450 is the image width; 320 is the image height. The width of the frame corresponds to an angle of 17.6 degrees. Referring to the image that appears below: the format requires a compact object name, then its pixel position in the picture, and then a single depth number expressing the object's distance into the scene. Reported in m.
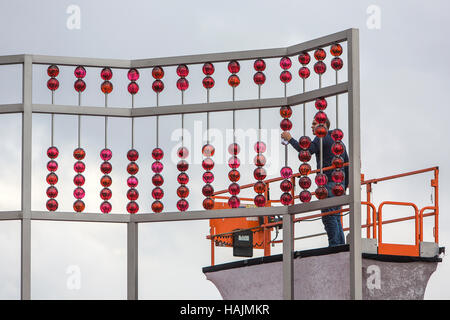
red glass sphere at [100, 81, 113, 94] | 19.50
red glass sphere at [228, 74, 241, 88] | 19.05
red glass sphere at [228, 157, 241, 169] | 18.91
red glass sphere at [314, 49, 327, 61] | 18.48
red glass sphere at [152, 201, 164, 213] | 19.34
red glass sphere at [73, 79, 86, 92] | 19.47
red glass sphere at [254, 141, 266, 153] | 18.80
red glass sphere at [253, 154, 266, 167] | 18.75
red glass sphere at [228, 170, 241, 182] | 18.86
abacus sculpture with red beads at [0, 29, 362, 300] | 17.86
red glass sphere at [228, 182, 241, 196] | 18.94
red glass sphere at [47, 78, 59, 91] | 19.39
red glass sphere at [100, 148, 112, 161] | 19.39
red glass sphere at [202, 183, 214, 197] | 19.00
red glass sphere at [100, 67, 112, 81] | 19.53
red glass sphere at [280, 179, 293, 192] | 18.64
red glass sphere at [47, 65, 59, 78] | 19.44
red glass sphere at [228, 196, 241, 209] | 19.03
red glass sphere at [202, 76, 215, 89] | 19.16
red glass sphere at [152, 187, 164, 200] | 19.34
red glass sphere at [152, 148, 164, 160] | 19.30
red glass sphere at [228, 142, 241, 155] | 18.92
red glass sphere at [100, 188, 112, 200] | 19.41
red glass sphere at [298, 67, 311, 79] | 18.61
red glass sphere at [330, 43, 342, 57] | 18.27
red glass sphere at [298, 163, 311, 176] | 18.50
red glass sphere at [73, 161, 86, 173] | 19.30
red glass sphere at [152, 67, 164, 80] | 19.53
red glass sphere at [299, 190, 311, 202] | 18.50
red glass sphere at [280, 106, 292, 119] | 18.84
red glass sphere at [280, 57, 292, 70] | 18.81
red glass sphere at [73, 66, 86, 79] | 19.50
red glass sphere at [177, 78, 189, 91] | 19.34
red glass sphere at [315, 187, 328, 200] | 18.30
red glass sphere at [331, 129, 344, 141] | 18.14
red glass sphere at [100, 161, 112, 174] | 19.38
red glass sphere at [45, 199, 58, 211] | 19.23
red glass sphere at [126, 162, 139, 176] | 19.41
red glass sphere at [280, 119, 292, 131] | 18.75
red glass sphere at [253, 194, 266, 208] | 18.88
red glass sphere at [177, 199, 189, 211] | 19.20
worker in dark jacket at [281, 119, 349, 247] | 20.31
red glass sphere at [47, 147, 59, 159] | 19.28
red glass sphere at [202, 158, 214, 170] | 19.03
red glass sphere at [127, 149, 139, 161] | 19.44
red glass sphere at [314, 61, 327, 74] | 18.42
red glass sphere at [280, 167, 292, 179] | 18.62
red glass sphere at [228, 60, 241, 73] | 19.11
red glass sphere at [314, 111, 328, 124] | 18.41
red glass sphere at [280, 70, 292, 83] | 18.78
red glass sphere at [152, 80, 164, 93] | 19.48
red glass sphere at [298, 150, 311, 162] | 18.55
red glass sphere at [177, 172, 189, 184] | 19.12
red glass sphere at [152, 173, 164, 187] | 19.28
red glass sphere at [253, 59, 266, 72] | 18.95
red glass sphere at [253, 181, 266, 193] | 18.75
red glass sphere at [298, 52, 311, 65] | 18.64
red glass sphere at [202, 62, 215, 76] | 19.20
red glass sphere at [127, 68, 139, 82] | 19.62
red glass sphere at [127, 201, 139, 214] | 19.52
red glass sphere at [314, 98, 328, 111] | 18.47
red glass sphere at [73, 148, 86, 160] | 19.33
